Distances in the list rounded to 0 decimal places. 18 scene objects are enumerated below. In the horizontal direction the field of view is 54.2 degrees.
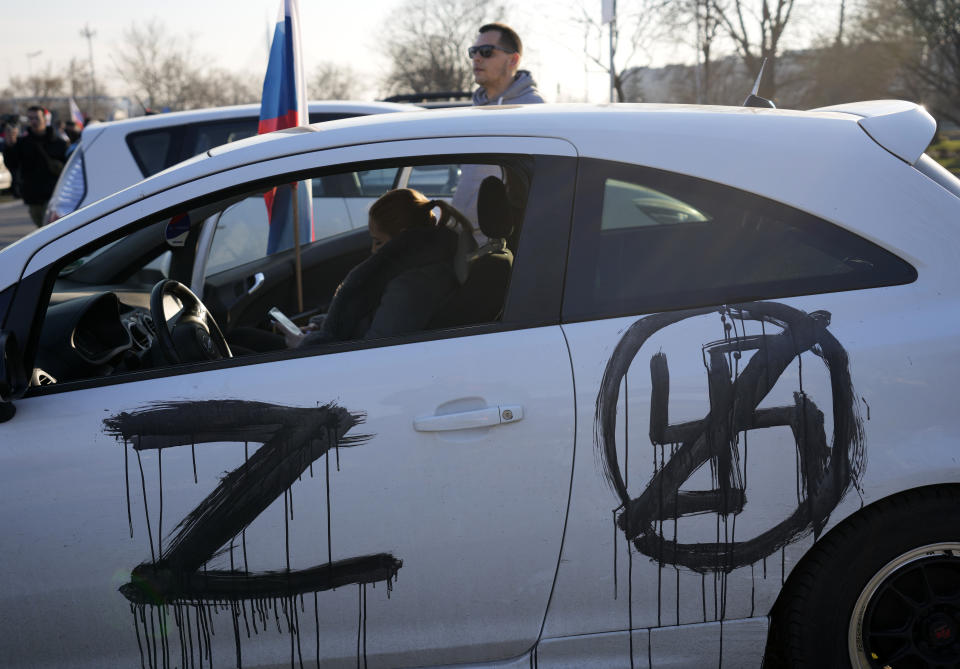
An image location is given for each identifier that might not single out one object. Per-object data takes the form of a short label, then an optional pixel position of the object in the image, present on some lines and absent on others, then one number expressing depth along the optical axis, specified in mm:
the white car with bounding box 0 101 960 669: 2090
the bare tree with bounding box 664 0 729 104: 24759
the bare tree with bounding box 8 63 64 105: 87675
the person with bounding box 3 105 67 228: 12203
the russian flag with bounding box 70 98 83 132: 18453
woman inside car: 2814
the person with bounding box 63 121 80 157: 16875
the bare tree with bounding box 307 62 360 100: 48556
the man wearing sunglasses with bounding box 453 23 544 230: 4750
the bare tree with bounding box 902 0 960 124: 25203
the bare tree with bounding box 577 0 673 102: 20750
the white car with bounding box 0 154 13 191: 24453
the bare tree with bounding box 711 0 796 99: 26750
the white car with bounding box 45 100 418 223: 6543
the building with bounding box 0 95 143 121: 71569
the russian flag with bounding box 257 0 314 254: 4344
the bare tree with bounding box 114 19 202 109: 54969
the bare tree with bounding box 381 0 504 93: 39938
